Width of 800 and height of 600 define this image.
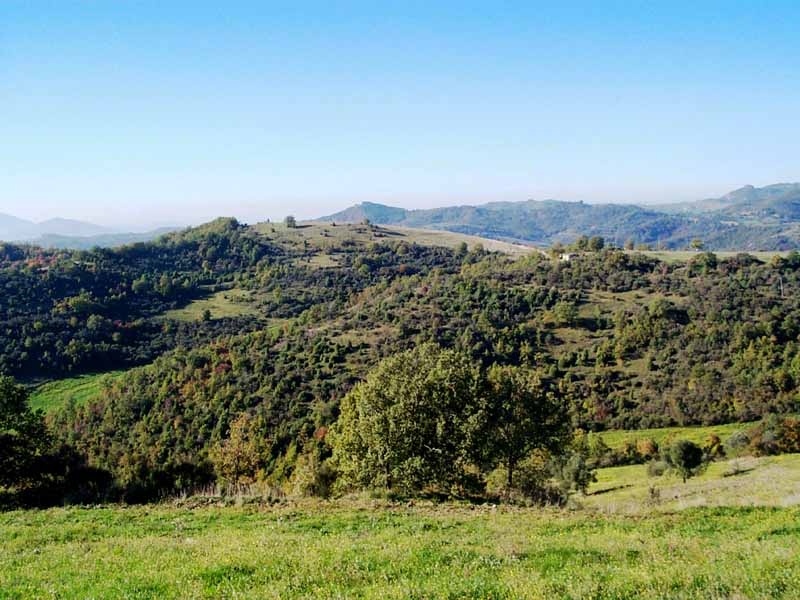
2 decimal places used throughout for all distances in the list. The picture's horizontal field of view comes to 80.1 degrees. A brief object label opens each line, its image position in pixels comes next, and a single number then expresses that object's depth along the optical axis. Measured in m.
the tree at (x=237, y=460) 41.47
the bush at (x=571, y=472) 40.09
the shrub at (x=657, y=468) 46.36
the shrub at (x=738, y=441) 58.93
